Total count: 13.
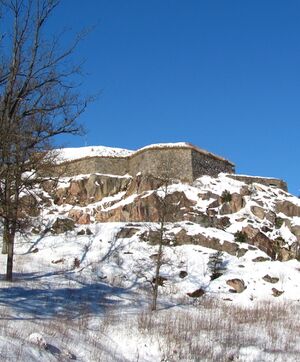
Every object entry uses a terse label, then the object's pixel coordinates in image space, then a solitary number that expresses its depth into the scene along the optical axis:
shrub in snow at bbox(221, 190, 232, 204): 28.17
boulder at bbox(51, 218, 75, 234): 23.33
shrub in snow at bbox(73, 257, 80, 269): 19.23
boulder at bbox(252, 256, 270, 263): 21.48
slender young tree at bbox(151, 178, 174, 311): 14.12
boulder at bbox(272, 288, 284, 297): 17.89
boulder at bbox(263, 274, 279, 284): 18.87
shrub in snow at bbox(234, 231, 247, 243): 23.79
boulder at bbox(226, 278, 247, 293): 18.18
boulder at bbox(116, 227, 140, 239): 22.72
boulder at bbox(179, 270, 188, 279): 19.21
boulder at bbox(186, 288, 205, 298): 17.34
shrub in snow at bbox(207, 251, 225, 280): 19.48
